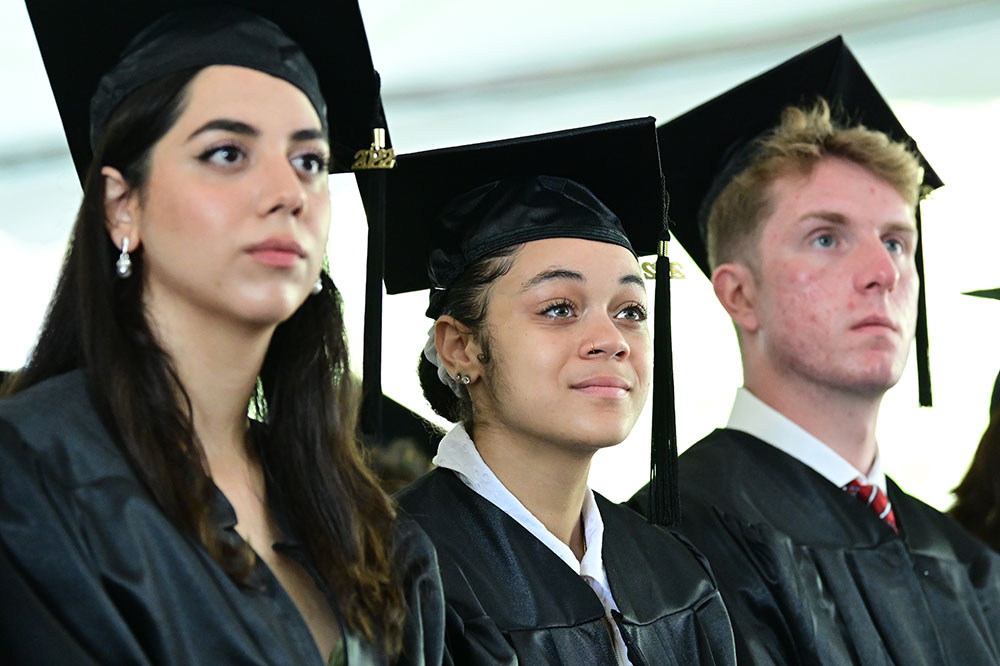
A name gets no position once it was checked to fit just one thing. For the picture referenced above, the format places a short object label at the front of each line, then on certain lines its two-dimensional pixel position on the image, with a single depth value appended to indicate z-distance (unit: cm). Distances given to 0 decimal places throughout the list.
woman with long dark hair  323
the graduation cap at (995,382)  704
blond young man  539
